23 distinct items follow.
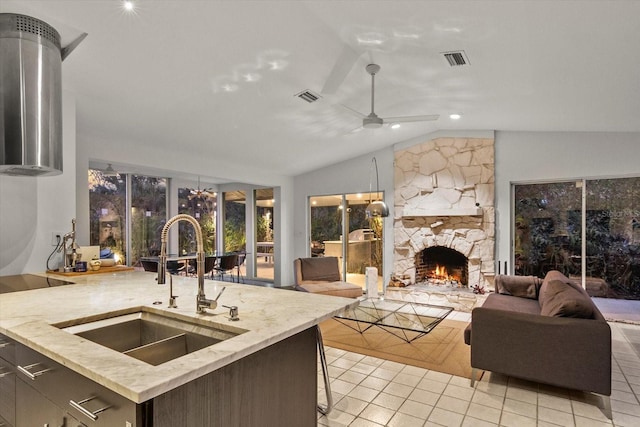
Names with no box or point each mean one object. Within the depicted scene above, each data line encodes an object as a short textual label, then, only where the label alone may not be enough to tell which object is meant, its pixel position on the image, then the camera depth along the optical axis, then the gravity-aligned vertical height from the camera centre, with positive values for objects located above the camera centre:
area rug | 3.62 -1.56
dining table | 6.41 -0.93
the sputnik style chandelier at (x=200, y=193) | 8.46 +0.43
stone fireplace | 5.96 -0.06
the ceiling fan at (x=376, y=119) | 3.60 +0.98
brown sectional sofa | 2.66 -1.07
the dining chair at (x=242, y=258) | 8.30 -1.12
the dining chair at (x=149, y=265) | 5.84 -0.90
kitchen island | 1.11 -0.51
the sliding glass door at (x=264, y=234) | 8.44 -0.56
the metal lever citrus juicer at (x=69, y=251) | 3.09 -0.36
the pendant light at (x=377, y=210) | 5.11 +0.01
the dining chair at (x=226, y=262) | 6.93 -1.01
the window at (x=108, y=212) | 6.74 -0.01
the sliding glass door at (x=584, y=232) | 5.10 -0.34
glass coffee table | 3.93 -1.28
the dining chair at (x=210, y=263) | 6.62 -0.97
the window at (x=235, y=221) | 8.84 -0.26
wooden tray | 2.96 -0.52
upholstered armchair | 5.35 -1.14
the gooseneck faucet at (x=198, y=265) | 1.69 -0.27
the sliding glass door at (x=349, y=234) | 7.19 -0.49
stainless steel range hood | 2.24 +0.75
